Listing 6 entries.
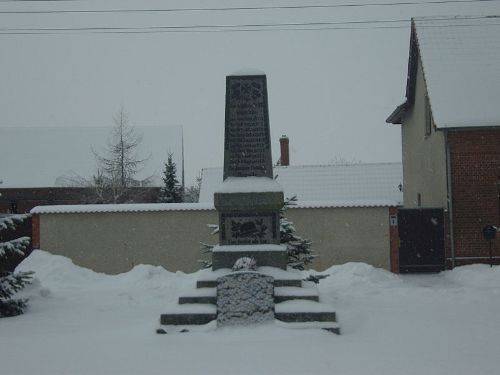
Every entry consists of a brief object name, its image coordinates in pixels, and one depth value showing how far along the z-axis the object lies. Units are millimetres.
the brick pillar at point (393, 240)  15352
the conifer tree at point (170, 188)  30719
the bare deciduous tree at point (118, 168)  31109
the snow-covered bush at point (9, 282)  8812
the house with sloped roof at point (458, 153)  15977
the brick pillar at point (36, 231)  15328
